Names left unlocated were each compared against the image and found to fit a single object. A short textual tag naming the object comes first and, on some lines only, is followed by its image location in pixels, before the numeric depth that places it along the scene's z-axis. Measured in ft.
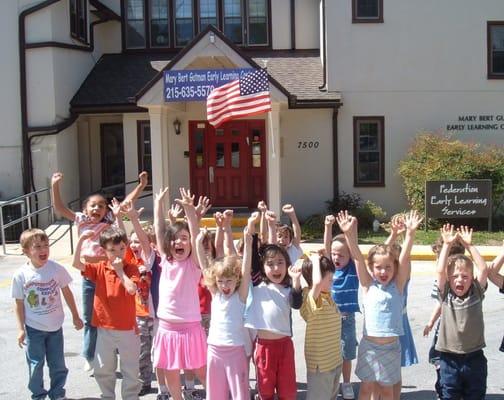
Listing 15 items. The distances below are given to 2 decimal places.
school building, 52.37
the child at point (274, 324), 14.76
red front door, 55.26
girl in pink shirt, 16.14
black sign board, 46.09
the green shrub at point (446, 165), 48.11
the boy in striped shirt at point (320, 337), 14.90
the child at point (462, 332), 14.65
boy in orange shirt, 16.30
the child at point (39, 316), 16.81
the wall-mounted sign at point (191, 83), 45.16
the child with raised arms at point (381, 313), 14.92
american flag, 41.01
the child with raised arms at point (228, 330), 14.98
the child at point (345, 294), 17.29
